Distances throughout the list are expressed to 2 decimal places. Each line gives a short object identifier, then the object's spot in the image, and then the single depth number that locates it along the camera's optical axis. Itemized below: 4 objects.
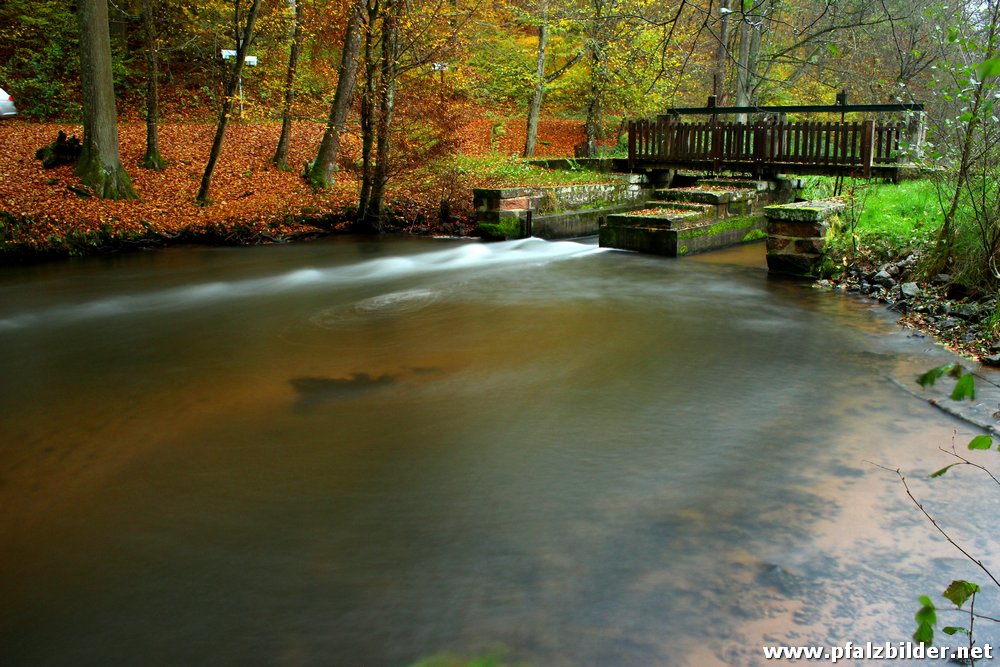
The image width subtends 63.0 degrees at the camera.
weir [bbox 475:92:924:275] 14.77
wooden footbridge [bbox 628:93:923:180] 15.62
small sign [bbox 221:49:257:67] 17.34
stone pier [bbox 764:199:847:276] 11.83
